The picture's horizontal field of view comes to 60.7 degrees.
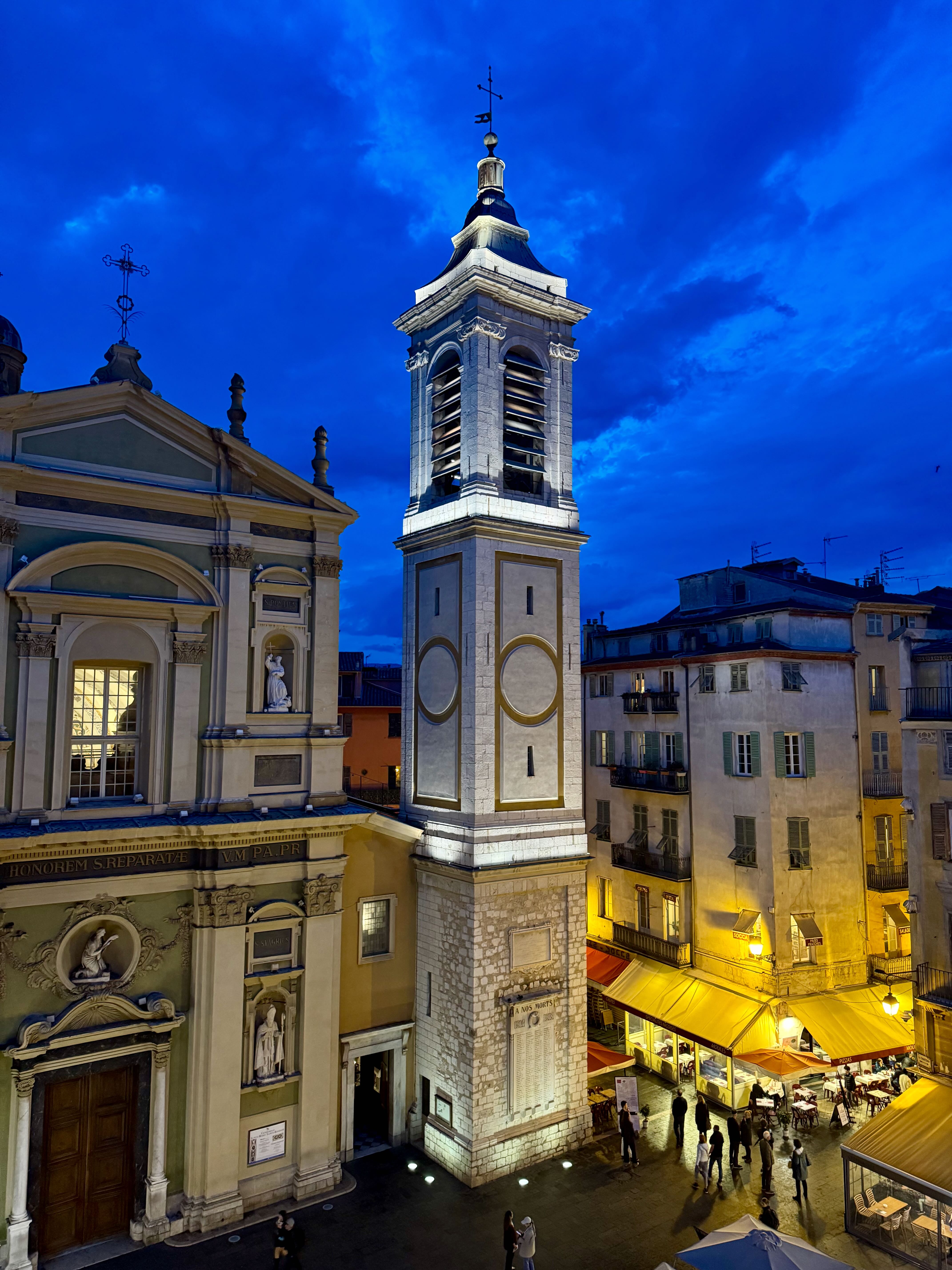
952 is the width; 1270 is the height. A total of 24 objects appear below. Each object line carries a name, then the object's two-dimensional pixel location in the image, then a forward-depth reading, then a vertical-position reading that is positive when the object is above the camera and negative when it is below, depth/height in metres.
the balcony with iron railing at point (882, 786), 25.61 -1.85
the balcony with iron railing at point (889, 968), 24.66 -7.28
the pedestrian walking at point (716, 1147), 18.89 -9.70
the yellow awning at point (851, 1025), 21.66 -8.23
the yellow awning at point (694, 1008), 22.12 -8.20
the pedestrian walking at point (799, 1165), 18.06 -9.73
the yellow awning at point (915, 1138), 15.56 -8.27
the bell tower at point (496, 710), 19.56 +0.48
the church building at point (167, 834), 16.19 -2.19
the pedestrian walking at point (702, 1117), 19.20 -9.25
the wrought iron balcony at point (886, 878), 24.95 -4.63
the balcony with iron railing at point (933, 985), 17.64 -5.65
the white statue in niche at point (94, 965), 16.28 -4.69
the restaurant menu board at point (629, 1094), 19.70 -8.84
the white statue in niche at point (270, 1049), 17.88 -7.03
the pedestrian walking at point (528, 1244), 14.59 -9.22
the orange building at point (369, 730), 42.47 -0.01
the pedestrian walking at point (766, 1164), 18.42 -9.91
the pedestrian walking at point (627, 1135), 19.44 -9.66
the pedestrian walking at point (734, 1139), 19.06 -9.68
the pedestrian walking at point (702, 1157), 18.66 -9.81
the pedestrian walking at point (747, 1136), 19.23 -9.63
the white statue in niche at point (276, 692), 19.31 +0.90
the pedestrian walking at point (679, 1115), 20.83 -9.90
